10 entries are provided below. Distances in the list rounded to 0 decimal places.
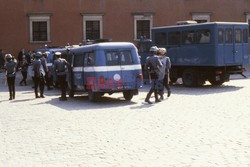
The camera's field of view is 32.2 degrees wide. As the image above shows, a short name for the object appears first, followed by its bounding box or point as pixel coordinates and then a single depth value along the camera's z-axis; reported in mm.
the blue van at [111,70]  14414
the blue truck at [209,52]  18875
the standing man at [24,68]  23172
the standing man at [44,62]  18125
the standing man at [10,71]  16984
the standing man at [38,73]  16875
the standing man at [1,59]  30330
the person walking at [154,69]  14320
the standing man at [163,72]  14672
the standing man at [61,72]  16125
